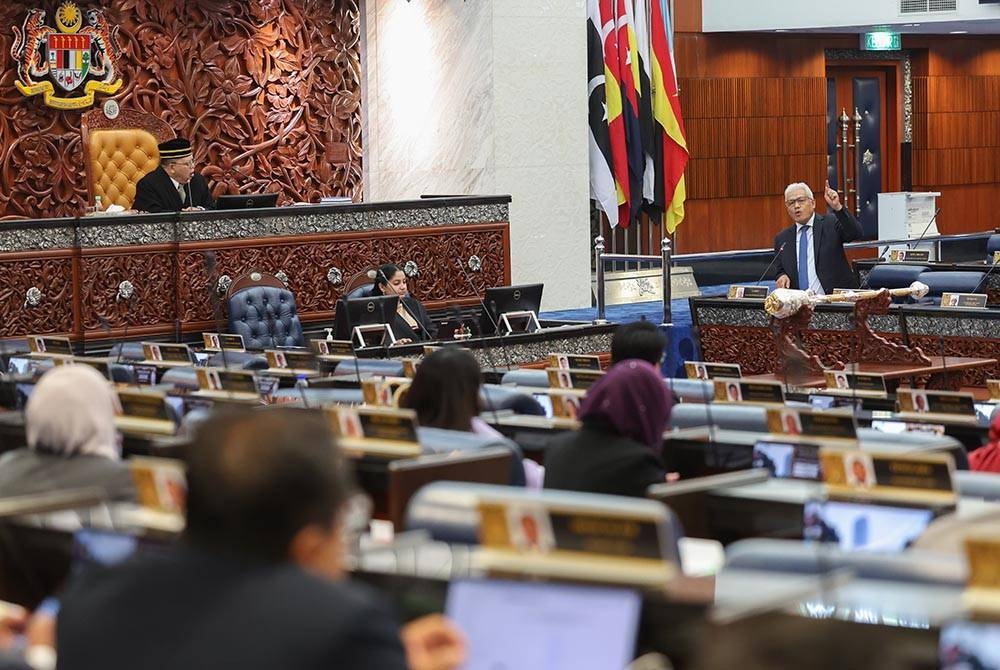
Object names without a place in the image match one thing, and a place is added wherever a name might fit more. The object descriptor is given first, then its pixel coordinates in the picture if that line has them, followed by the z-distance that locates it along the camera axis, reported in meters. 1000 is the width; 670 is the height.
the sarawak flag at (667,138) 14.98
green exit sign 18.97
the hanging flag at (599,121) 14.70
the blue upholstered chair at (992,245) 13.80
